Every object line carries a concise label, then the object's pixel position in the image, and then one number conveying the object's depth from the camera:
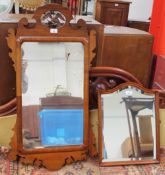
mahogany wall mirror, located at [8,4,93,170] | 1.11
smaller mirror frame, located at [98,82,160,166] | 1.22
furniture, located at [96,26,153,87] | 1.69
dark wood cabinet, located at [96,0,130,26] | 4.28
